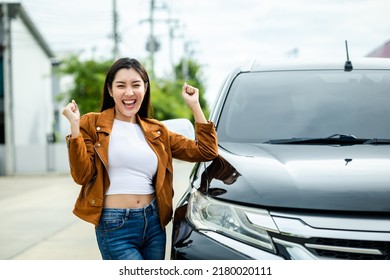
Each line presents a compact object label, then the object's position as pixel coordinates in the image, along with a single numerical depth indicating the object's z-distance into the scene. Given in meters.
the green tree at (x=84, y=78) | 20.12
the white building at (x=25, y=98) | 18.16
